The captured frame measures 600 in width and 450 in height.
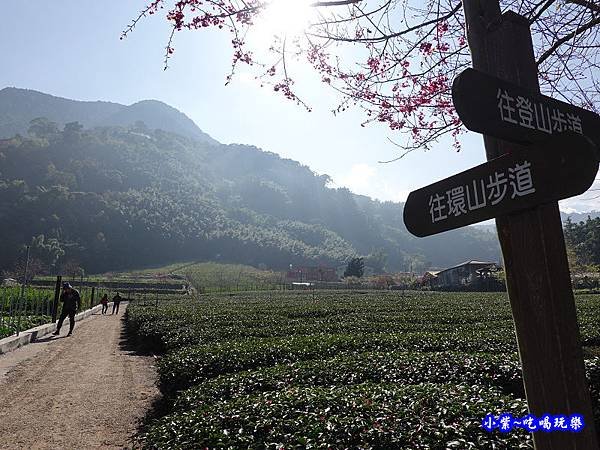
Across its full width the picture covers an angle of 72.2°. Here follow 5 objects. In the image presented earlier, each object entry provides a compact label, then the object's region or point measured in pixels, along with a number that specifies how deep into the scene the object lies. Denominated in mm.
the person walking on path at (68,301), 12844
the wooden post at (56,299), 15580
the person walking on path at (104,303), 25042
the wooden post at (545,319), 1646
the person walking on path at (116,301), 25494
